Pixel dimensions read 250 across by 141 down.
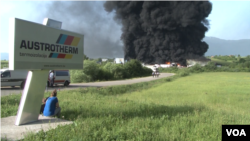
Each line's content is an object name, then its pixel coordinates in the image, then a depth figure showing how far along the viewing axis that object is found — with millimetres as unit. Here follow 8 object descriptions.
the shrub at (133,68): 42438
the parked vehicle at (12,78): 16156
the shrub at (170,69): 63281
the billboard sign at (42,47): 5184
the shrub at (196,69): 58794
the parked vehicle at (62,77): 19812
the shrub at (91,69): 29208
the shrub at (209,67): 63050
